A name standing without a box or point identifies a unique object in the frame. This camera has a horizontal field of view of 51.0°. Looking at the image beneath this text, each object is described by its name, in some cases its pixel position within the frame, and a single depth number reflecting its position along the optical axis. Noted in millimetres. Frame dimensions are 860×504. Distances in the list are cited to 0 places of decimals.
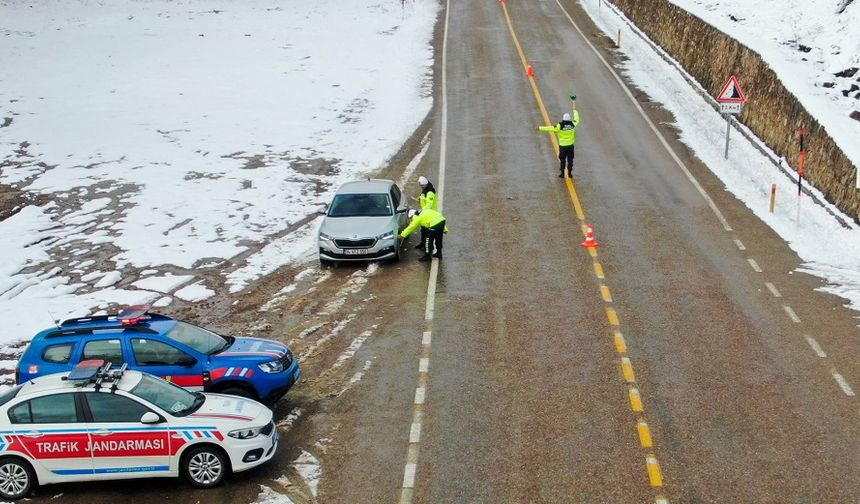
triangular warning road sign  25734
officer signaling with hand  24641
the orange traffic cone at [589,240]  20141
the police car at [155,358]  12930
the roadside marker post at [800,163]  21812
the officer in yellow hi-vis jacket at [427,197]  19891
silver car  19531
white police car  11156
